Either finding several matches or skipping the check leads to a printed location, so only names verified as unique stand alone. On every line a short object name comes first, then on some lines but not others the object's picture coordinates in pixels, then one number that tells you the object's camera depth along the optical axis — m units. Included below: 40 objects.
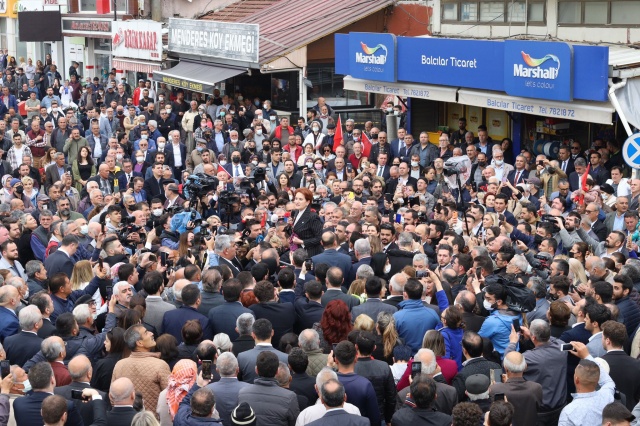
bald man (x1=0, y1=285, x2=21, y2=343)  9.18
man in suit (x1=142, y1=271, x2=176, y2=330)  9.20
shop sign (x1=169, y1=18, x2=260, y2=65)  22.17
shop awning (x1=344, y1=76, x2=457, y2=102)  18.47
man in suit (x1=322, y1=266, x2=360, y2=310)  9.29
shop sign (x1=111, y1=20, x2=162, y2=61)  26.09
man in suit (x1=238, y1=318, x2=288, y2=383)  8.01
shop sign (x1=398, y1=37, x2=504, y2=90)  17.11
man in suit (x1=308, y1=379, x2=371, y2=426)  6.80
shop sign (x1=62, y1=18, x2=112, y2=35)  31.45
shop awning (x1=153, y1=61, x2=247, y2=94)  22.72
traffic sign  13.02
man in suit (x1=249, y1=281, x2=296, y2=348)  9.07
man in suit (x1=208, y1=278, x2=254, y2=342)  8.91
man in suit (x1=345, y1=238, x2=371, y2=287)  10.77
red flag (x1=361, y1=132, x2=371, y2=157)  18.55
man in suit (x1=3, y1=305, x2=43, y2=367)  8.60
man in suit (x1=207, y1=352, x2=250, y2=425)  7.40
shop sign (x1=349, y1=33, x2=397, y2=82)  19.42
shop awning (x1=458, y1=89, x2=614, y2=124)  14.82
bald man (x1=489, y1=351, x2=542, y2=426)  7.38
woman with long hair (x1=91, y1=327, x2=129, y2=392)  8.16
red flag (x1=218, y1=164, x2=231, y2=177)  16.24
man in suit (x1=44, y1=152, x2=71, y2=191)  16.91
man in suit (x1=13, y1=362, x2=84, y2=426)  7.24
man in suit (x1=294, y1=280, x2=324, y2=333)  9.18
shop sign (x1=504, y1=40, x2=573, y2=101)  15.16
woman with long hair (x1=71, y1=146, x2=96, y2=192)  17.42
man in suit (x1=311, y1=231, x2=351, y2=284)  10.72
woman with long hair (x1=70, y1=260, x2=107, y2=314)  10.34
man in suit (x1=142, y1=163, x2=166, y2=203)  15.83
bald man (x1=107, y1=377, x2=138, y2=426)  7.10
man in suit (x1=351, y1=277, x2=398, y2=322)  8.97
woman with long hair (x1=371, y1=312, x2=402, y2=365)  8.46
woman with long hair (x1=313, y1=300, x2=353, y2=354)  8.46
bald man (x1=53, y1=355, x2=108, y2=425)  7.49
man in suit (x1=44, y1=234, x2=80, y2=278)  11.42
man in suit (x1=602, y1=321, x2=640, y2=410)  7.81
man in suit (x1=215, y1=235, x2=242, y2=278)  10.80
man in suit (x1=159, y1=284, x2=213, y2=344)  8.91
